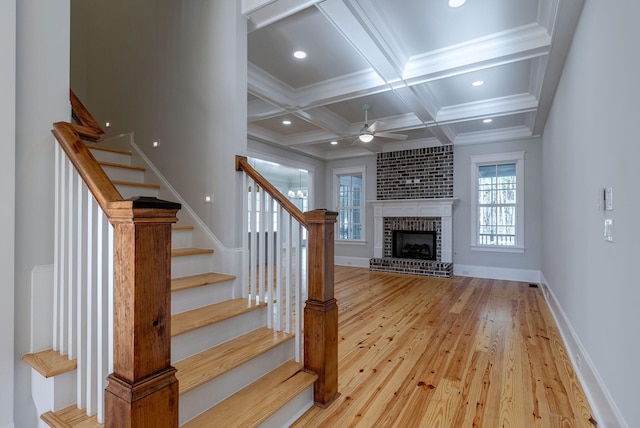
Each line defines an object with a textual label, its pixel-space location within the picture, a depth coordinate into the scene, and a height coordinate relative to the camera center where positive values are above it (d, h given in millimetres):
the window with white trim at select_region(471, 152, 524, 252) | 6277 +294
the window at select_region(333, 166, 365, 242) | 8219 +399
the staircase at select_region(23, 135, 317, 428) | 1451 -818
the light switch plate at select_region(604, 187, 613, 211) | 1732 +99
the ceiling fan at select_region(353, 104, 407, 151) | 5066 +1337
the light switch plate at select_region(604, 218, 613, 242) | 1731 -74
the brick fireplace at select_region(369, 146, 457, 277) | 6820 +239
